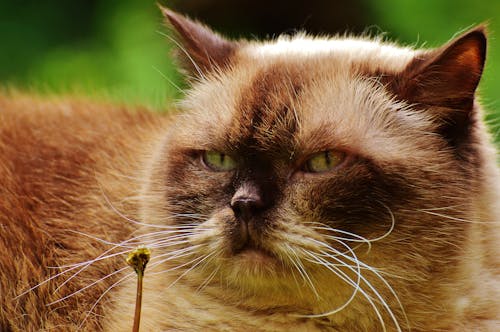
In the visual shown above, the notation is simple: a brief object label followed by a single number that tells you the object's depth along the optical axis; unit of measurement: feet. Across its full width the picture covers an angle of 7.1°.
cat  5.66
